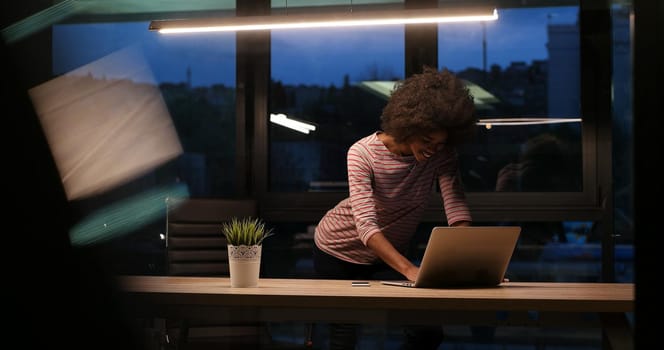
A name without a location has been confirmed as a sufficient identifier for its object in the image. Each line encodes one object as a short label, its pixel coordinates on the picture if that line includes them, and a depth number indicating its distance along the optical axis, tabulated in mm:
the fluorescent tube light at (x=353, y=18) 3160
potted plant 2246
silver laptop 2002
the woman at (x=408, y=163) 2678
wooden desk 1866
